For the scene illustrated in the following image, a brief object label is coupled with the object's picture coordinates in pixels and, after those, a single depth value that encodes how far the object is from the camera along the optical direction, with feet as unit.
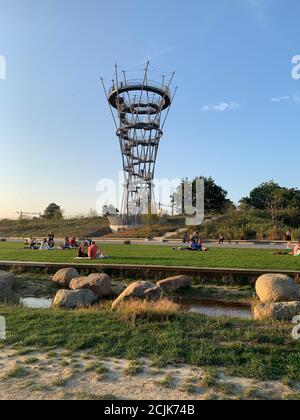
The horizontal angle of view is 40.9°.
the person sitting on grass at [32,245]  88.57
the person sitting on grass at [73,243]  91.00
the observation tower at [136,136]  167.32
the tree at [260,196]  181.86
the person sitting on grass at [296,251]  64.54
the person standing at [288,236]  104.55
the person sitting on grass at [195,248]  79.10
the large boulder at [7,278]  43.44
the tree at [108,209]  222.48
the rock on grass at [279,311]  27.07
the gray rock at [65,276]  48.88
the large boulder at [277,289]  34.94
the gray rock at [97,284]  43.06
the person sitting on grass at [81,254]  65.07
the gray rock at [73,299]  34.73
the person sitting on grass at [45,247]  84.73
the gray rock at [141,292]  34.76
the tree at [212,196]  175.22
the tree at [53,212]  238.89
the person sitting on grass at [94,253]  63.67
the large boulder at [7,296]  39.57
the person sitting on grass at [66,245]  87.97
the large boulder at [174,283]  44.75
